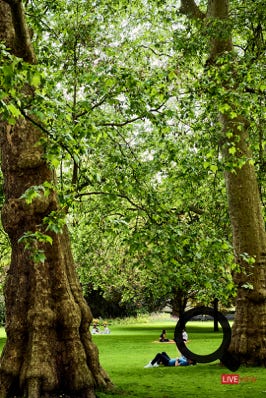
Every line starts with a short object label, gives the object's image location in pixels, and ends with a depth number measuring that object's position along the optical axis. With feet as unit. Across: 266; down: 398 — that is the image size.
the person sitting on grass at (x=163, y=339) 94.48
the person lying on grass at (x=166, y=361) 57.21
